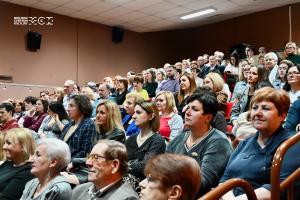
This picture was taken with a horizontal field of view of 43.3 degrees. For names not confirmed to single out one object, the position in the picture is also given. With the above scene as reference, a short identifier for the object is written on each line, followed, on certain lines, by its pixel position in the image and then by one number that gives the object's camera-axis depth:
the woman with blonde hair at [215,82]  4.26
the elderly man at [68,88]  6.14
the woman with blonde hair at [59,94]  6.24
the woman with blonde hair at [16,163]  2.57
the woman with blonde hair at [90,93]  5.82
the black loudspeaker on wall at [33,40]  8.58
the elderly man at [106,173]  1.95
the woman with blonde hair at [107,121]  3.14
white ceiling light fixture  8.60
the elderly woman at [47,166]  2.22
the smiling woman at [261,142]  1.76
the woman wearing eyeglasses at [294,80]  3.64
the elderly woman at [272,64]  5.11
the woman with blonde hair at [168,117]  3.61
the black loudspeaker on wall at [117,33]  10.14
